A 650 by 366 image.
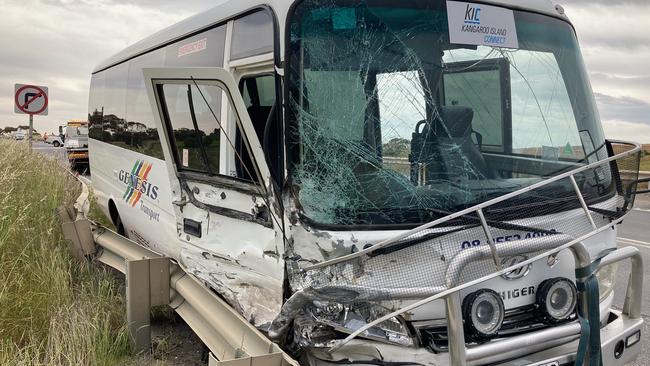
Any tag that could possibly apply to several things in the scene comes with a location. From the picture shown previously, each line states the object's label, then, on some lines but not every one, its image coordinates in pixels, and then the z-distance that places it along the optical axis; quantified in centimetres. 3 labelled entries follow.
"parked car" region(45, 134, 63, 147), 5073
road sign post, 1352
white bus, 278
